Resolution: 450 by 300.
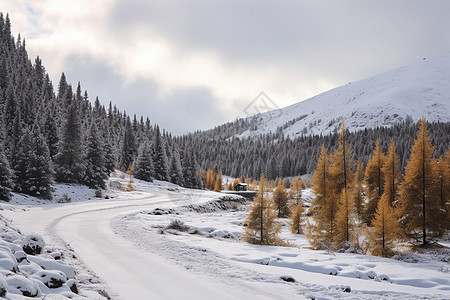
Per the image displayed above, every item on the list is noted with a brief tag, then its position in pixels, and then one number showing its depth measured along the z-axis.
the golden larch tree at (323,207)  22.61
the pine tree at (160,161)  80.94
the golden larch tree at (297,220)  30.88
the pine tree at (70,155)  43.64
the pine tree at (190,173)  80.06
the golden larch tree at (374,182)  35.50
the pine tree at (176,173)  79.06
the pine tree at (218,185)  93.50
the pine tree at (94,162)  46.56
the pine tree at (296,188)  45.11
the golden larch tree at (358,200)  36.58
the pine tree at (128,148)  104.29
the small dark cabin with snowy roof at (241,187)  87.31
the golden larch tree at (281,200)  44.50
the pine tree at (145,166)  75.12
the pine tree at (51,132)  57.88
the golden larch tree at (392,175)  34.34
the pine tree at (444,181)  31.27
